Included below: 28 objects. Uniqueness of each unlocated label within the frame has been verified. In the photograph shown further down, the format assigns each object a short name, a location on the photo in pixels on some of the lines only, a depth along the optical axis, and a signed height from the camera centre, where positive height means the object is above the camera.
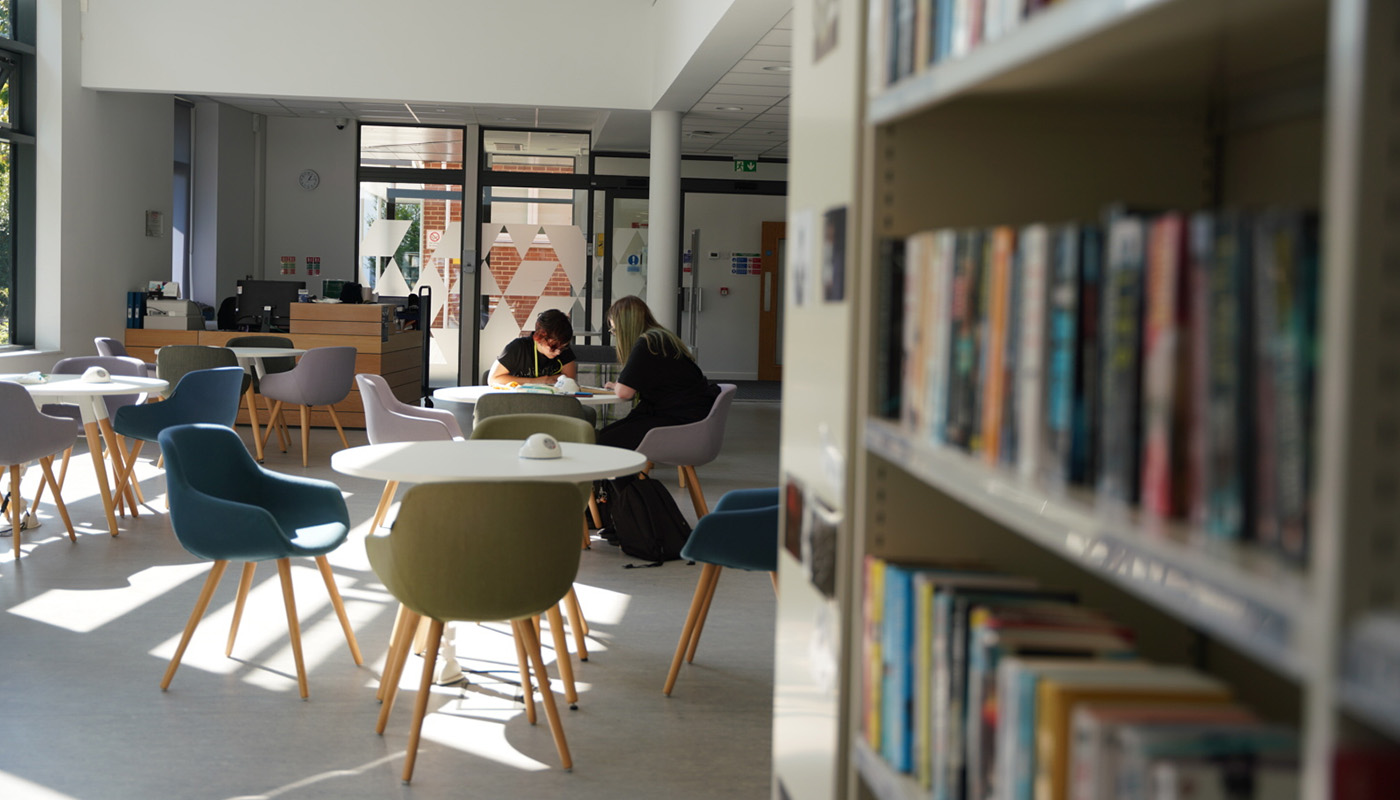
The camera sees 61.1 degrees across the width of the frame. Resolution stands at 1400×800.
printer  10.54 +0.09
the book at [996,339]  1.21 +0.01
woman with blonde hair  6.34 -0.24
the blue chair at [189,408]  6.61 -0.46
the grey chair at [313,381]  8.89 -0.40
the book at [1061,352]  1.06 +0.00
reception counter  10.49 -0.07
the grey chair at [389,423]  6.20 -0.48
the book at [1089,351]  1.05 +0.00
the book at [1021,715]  1.15 -0.36
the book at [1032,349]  1.12 +0.00
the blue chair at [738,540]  3.80 -0.64
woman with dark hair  6.87 -0.13
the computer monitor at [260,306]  10.82 +0.20
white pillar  10.40 +1.06
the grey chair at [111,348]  8.31 -0.17
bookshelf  0.69 +0.11
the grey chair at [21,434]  5.55 -0.53
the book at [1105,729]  0.99 -0.32
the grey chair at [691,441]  6.21 -0.55
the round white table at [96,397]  5.93 -0.37
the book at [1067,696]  1.08 -0.32
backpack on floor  5.95 -0.93
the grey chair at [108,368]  7.22 -0.28
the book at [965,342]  1.30 +0.00
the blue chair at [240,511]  3.71 -0.61
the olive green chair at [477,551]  3.14 -0.58
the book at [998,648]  1.25 -0.32
